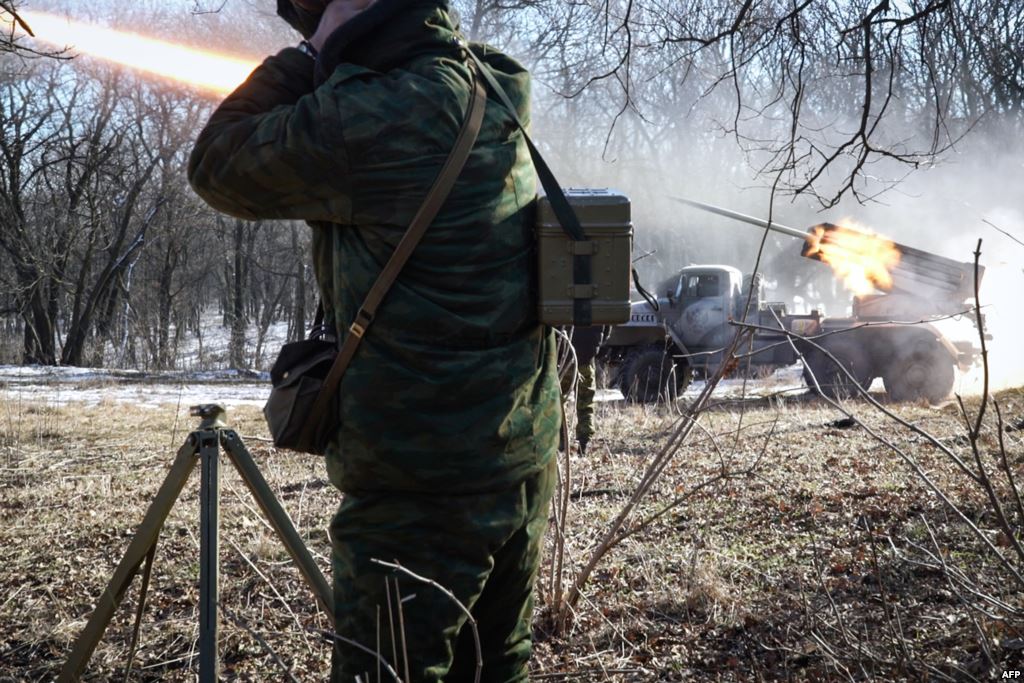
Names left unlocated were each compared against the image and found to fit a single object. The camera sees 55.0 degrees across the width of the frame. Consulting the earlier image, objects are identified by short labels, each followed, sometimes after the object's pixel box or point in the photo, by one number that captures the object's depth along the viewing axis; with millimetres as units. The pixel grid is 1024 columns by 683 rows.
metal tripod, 2062
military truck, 15648
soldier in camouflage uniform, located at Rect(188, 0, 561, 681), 1846
